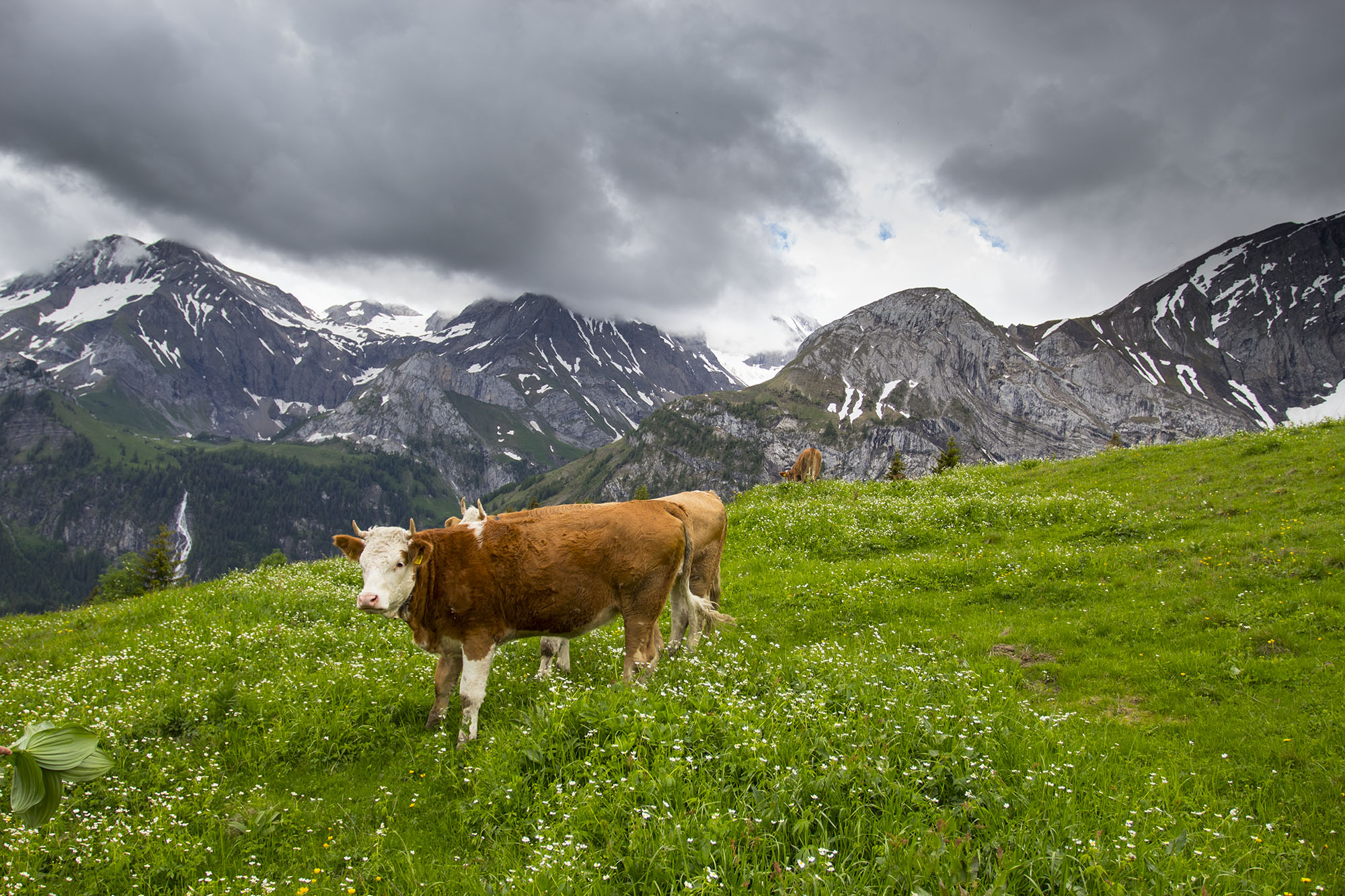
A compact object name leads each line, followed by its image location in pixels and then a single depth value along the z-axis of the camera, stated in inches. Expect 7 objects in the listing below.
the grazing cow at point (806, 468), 1205.7
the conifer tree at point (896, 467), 2706.7
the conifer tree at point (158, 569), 2635.3
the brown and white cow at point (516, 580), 367.2
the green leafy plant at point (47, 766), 84.5
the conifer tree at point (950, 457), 2878.9
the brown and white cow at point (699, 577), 457.7
